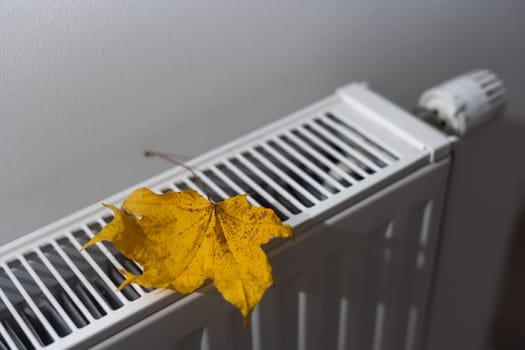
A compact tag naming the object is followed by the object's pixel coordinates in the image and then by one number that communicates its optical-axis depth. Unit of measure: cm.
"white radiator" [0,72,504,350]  45
